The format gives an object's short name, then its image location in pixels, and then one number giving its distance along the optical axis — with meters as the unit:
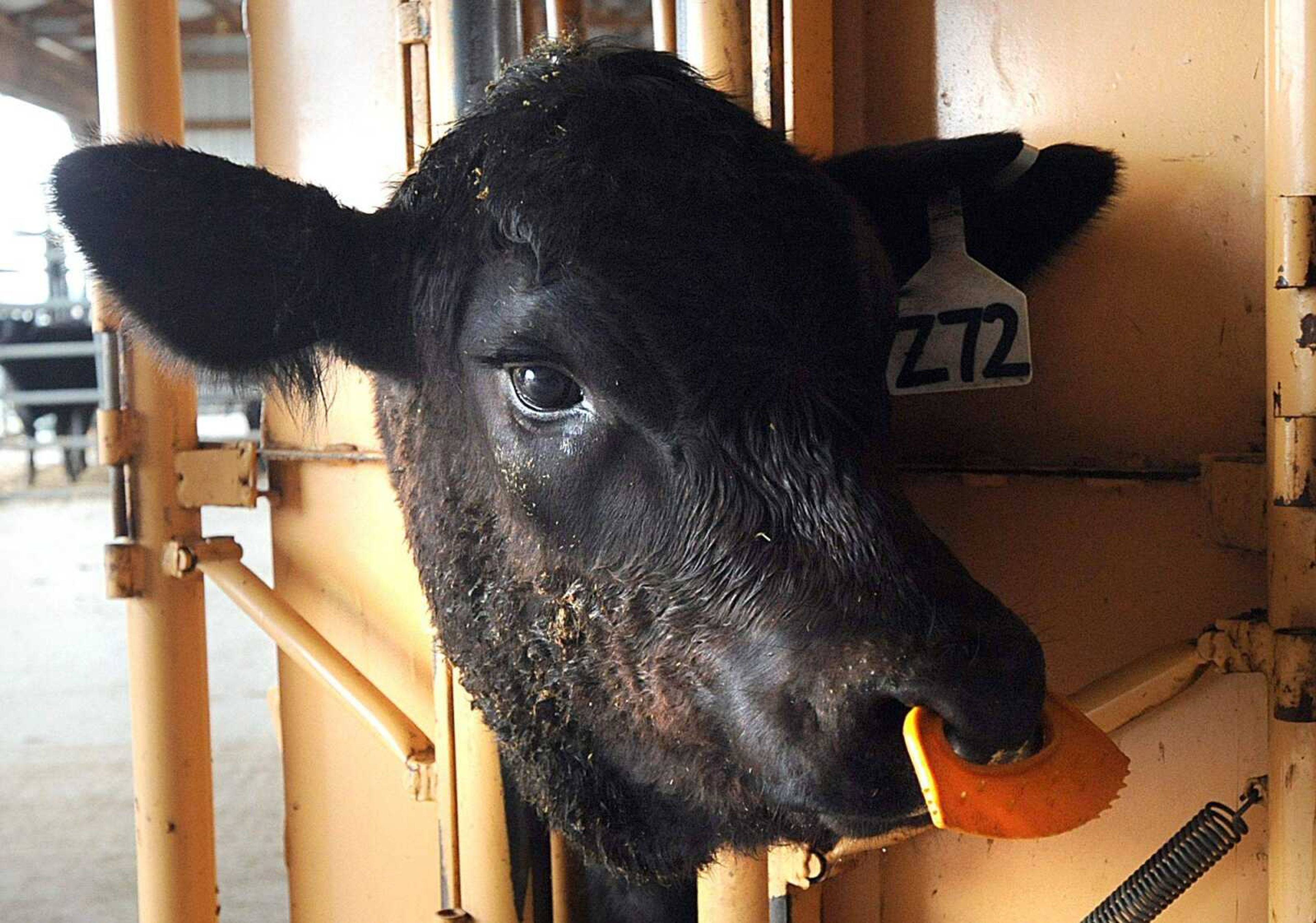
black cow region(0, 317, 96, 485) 5.65
